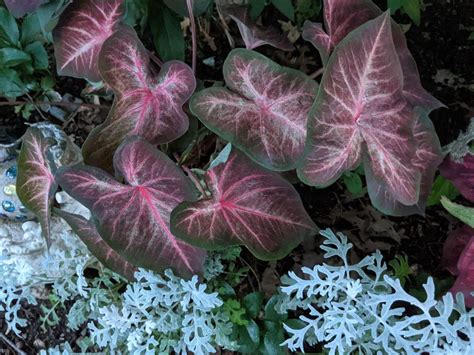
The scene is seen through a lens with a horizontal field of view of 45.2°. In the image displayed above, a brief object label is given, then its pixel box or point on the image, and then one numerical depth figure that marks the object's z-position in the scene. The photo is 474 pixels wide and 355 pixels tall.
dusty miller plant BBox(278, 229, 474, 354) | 0.90
